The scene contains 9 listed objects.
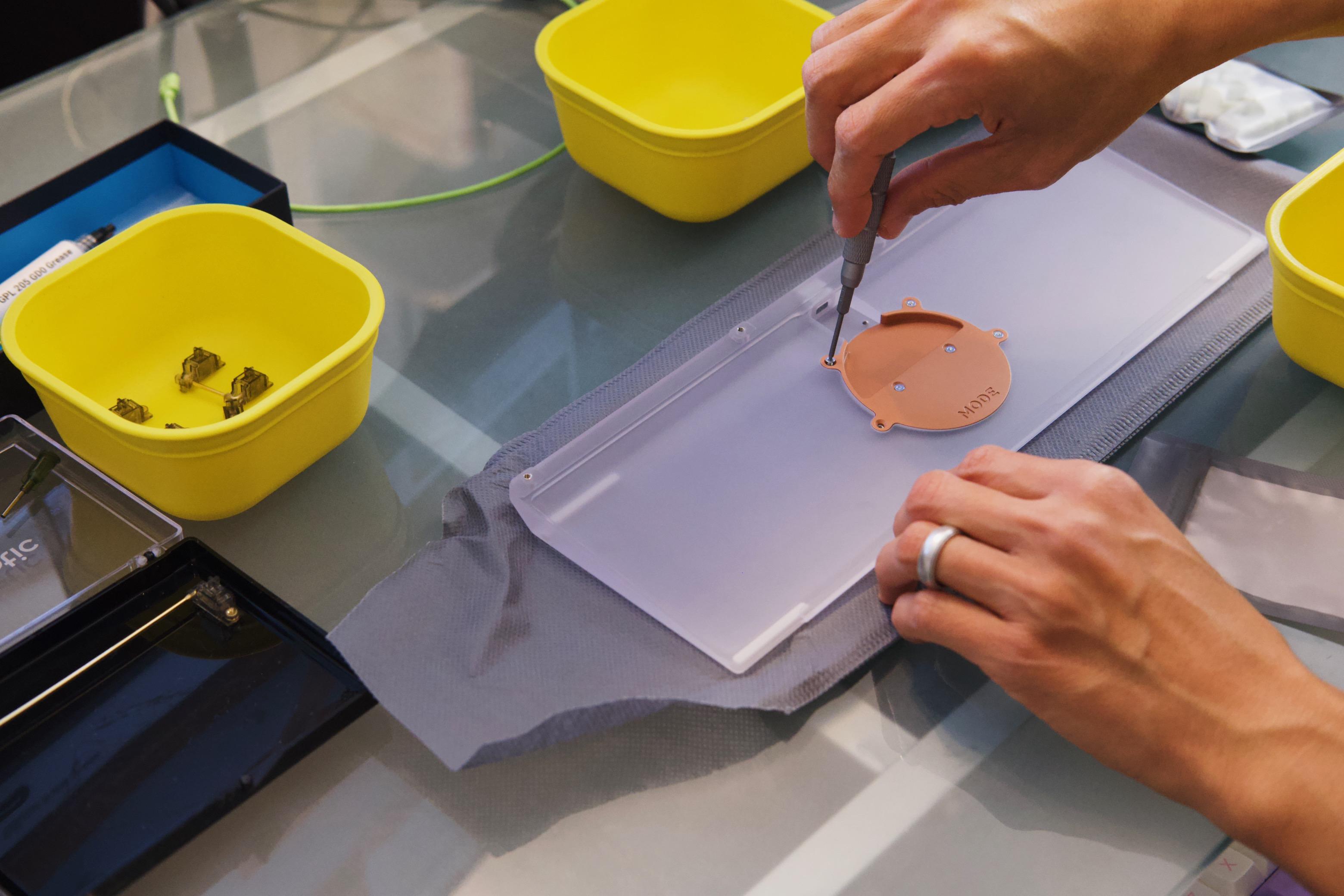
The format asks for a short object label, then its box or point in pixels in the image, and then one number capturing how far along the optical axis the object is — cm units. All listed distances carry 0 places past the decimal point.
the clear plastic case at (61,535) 73
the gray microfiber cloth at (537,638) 66
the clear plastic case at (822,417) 75
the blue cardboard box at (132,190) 88
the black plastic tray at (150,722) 63
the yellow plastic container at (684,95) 93
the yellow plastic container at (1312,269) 81
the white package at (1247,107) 107
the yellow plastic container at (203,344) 72
